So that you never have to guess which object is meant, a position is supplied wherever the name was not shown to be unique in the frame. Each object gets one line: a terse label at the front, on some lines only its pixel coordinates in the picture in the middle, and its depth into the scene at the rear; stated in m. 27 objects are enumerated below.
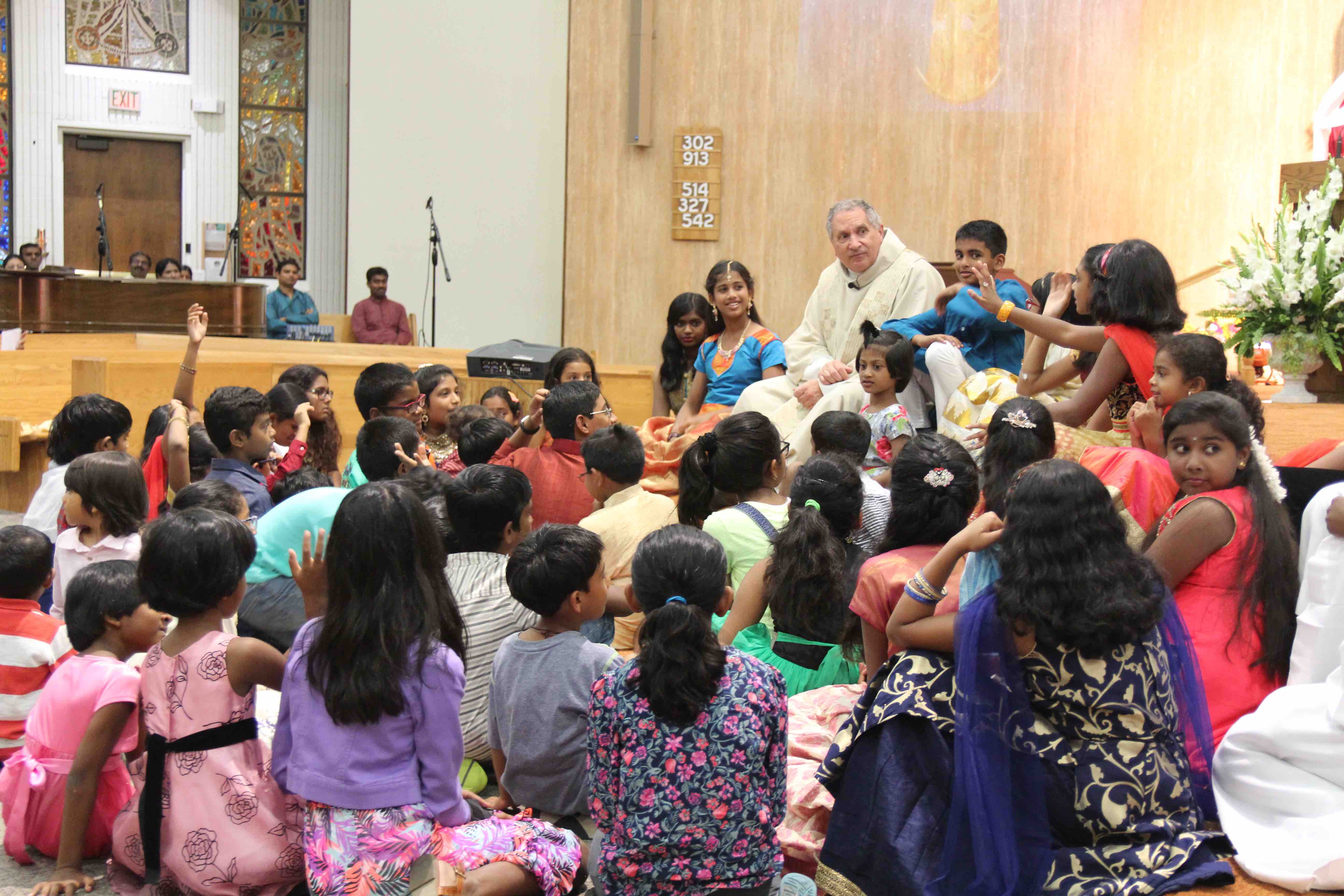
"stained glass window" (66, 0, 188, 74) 13.45
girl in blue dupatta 2.19
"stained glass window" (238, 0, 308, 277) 13.83
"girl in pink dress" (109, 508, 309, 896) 2.38
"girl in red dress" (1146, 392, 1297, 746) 2.65
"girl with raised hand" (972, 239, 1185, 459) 3.67
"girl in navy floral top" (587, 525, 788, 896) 2.21
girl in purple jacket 2.24
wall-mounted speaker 9.27
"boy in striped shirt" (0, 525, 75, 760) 2.89
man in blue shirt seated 11.82
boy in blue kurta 4.50
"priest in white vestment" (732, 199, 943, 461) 4.99
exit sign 13.51
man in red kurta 10.75
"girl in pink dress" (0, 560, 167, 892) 2.52
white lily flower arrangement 4.12
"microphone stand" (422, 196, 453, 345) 10.25
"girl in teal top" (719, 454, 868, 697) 2.86
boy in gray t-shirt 2.54
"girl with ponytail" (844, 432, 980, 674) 2.58
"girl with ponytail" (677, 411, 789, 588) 3.20
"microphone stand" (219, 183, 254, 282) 12.91
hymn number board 9.37
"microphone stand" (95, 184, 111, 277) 11.08
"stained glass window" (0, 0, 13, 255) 13.16
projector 5.78
